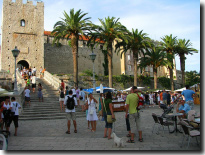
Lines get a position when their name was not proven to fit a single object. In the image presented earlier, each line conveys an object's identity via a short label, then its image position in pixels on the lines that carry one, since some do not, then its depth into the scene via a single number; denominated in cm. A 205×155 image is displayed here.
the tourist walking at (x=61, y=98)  1395
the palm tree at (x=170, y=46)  3216
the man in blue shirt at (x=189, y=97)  881
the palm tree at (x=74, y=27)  2270
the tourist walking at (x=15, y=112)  830
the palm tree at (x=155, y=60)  3186
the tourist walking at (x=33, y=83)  1905
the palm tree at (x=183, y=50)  3241
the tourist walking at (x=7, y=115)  818
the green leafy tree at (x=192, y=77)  5178
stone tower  3544
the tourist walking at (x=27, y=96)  1505
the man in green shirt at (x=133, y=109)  685
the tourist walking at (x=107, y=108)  734
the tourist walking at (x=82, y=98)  1504
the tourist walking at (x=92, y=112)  873
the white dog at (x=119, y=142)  614
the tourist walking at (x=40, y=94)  1573
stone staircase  1293
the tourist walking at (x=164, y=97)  1777
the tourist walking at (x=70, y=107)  853
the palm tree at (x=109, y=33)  2426
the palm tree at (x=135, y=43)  2703
